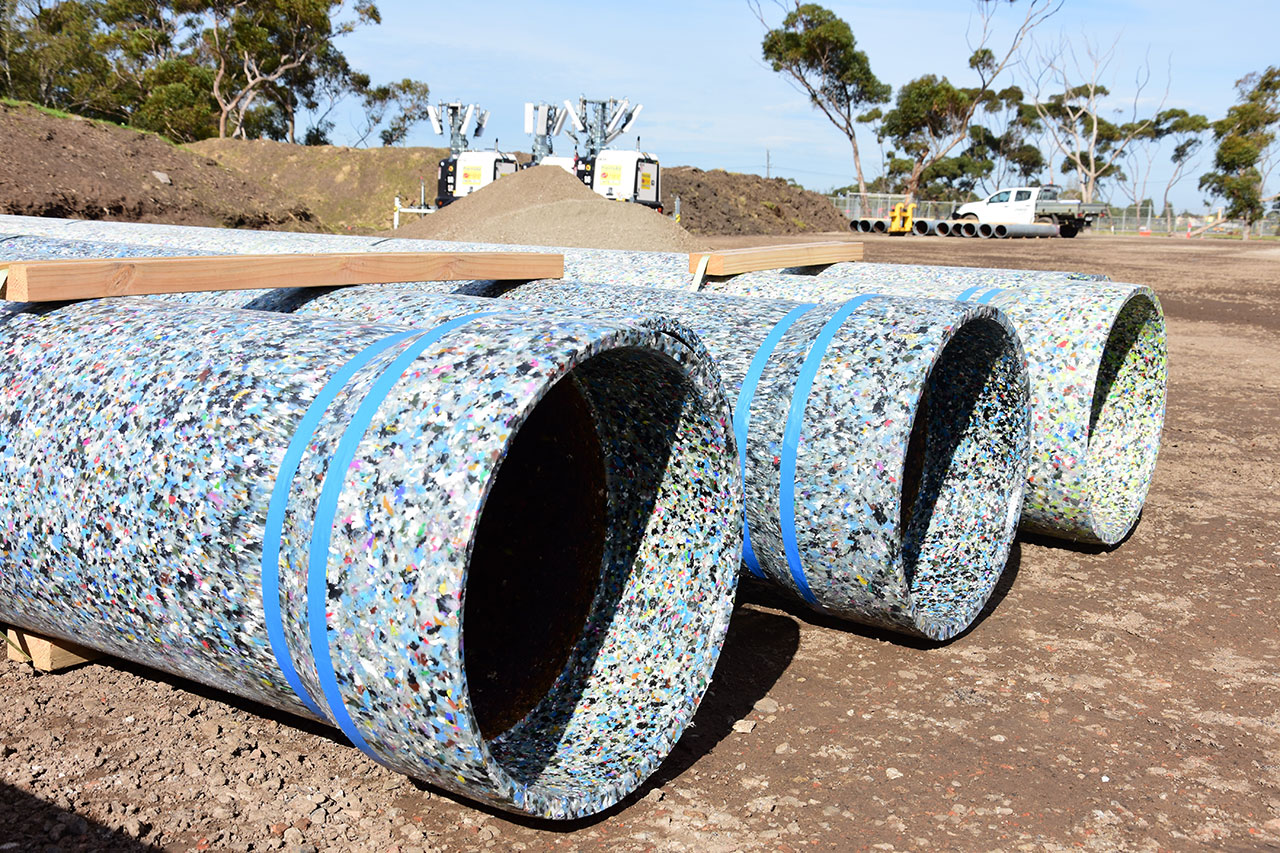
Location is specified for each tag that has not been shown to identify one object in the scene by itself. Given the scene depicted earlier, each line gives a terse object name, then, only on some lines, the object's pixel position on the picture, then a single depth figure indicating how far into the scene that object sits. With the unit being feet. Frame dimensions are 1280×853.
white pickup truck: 120.98
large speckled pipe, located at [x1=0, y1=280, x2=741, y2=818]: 6.97
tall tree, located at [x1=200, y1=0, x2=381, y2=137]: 141.08
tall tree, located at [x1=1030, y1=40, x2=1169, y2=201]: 198.80
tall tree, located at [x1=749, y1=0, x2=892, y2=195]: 165.89
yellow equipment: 128.16
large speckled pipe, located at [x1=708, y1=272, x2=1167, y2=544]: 14.96
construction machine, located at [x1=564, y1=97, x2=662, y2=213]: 80.48
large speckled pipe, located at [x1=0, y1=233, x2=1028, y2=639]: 11.09
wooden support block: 10.76
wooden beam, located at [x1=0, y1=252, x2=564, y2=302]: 9.80
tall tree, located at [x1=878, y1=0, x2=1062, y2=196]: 174.60
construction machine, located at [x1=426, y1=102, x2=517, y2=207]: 82.84
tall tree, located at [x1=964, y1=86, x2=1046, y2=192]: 230.48
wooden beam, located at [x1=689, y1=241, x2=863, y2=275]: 17.81
